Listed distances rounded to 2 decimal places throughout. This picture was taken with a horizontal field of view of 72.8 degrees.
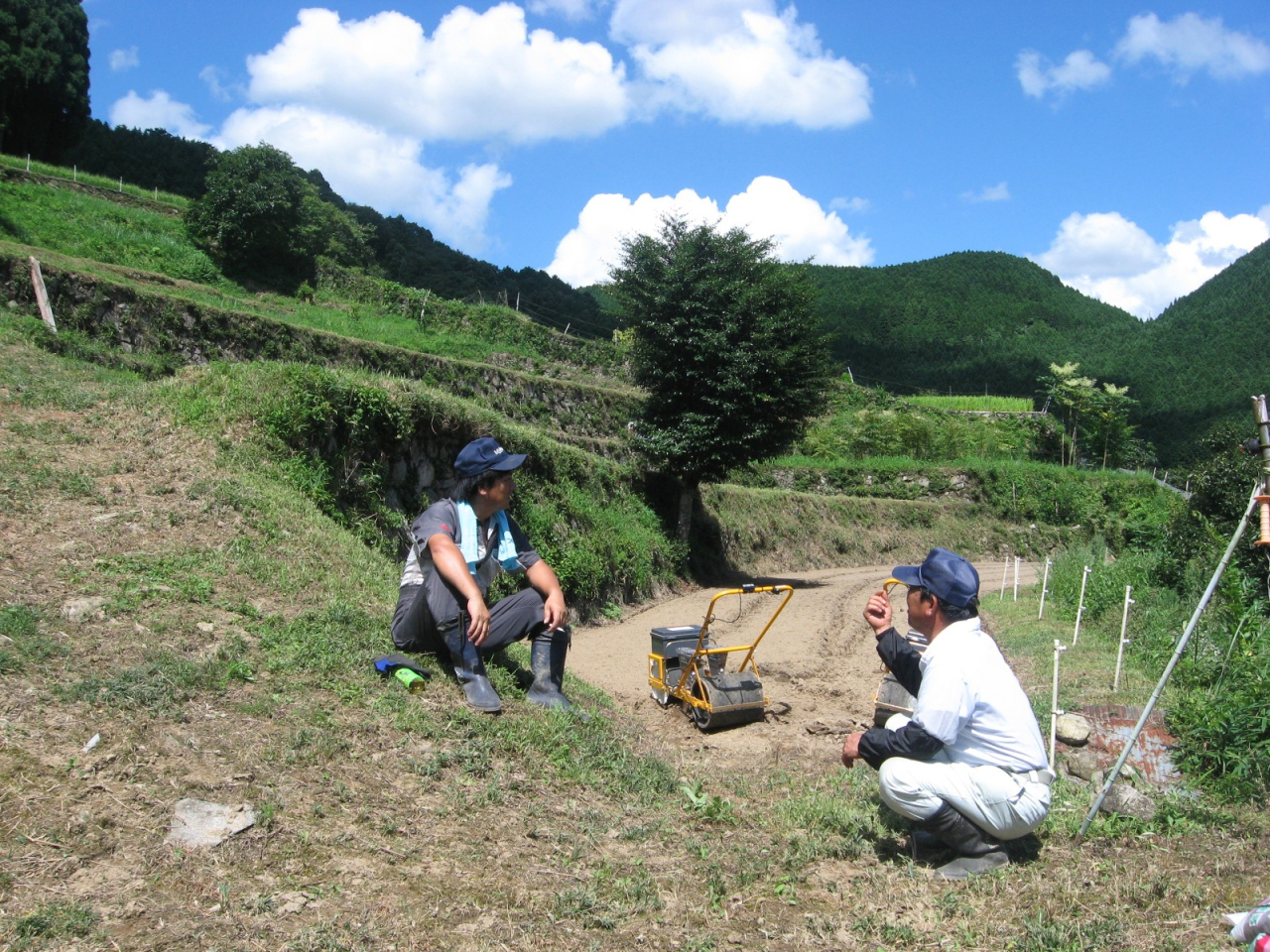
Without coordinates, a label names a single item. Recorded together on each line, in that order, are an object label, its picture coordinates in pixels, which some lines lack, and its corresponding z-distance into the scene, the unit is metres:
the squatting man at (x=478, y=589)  4.82
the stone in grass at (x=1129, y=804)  4.23
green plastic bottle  4.72
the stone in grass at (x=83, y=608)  4.61
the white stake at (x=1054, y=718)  4.73
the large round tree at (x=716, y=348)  17.62
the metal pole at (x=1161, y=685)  3.90
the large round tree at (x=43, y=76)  30.09
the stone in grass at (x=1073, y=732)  5.75
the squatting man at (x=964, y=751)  3.53
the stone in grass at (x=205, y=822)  3.23
